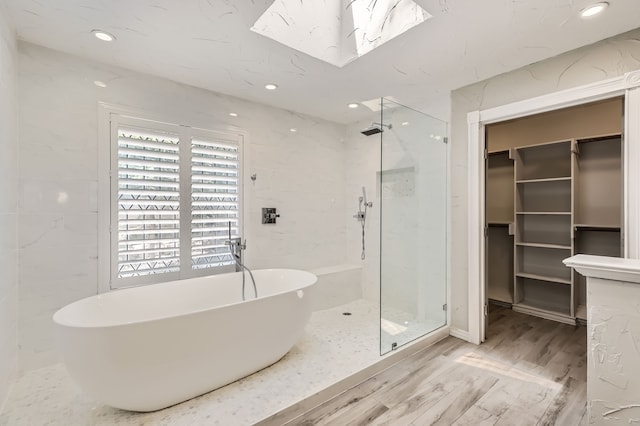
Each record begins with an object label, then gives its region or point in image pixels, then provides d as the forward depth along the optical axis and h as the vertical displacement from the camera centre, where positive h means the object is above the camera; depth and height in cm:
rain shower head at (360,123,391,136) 347 +103
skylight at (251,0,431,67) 194 +136
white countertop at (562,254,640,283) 151 -29
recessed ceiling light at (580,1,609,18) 166 +120
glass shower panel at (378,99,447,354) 259 -11
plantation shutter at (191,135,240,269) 283 +15
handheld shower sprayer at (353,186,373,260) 388 +7
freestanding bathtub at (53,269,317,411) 154 -78
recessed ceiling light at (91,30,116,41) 197 +123
